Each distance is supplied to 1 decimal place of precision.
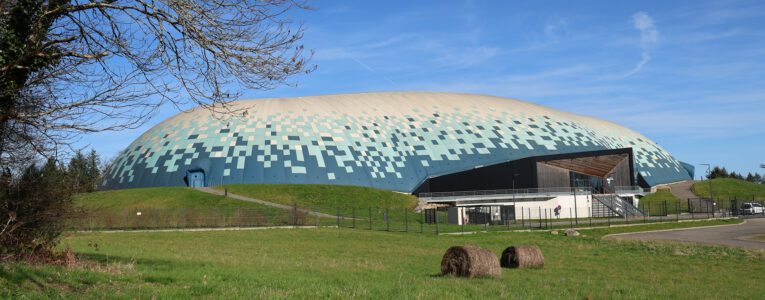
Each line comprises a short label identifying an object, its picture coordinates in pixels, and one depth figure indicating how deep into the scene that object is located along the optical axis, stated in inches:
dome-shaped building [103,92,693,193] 2928.2
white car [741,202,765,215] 2559.1
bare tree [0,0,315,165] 459.2
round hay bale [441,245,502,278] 588.7
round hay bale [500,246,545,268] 721.6
